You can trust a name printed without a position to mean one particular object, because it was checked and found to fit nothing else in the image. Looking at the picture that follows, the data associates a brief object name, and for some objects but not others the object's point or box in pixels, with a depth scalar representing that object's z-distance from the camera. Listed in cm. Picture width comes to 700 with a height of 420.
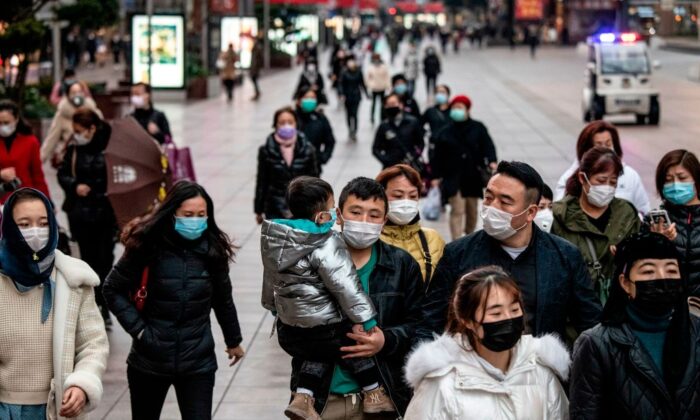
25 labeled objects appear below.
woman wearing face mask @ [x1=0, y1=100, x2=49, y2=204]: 1101
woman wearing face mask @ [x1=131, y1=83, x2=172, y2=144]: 1409
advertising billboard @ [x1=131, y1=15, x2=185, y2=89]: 3491
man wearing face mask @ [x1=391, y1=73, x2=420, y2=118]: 1953
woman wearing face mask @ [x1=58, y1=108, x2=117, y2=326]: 1091
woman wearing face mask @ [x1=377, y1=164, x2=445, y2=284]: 699
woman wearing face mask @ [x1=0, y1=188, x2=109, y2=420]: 568
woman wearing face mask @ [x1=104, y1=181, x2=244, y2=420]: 650
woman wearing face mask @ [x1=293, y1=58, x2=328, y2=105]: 2640
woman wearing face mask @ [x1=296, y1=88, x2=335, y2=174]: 1503
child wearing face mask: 577
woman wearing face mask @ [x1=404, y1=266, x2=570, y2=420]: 465
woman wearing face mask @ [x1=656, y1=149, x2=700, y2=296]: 759
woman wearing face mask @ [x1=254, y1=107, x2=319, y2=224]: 1193
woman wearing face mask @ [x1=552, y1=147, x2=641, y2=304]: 731
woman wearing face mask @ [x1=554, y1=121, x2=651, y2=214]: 915
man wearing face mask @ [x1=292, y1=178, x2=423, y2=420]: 596
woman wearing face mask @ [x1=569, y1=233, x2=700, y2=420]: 476
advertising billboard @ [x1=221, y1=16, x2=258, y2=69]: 5066
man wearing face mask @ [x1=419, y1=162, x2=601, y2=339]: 567
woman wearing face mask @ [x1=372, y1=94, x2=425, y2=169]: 1483
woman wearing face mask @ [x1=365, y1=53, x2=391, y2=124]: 3117
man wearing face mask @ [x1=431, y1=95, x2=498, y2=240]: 1358
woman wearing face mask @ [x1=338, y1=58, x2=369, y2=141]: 2802
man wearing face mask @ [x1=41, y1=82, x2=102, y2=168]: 1424
